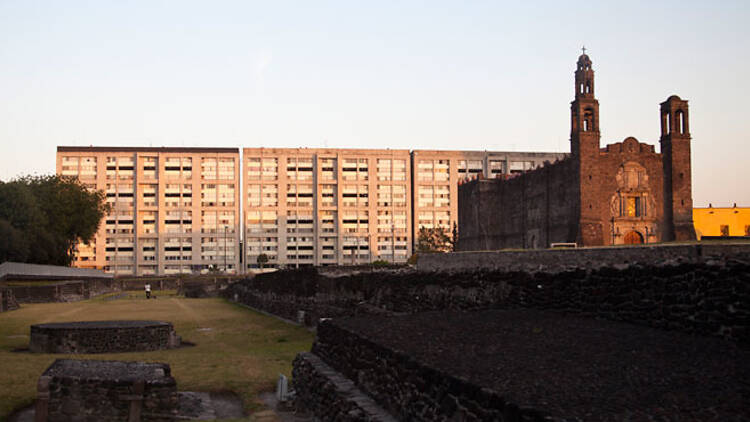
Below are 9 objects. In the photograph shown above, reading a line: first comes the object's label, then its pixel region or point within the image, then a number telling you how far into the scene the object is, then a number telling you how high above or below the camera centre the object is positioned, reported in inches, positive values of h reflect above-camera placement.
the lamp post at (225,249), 5083.7 -60.6
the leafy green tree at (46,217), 2490.2 +108.1
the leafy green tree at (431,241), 3868.1 -6.4
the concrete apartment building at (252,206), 5083.7 +273.0
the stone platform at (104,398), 498.0 -118.7
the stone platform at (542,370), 258.2 -64.4
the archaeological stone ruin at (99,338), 865.5 -128.4
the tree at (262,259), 4830.2 -132.0
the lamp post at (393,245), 5231.3 -42.5
